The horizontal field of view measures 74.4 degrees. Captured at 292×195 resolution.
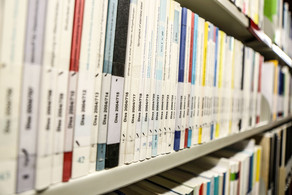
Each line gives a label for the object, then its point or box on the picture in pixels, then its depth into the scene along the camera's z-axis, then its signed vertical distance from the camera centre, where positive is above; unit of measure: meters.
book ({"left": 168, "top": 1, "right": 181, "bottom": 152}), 0.48 +0.11
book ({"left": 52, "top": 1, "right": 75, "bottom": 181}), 0.29 +0.01
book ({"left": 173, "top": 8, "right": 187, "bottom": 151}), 0.50 +0.05
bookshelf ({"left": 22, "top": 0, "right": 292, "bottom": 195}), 0.31 -0.13
